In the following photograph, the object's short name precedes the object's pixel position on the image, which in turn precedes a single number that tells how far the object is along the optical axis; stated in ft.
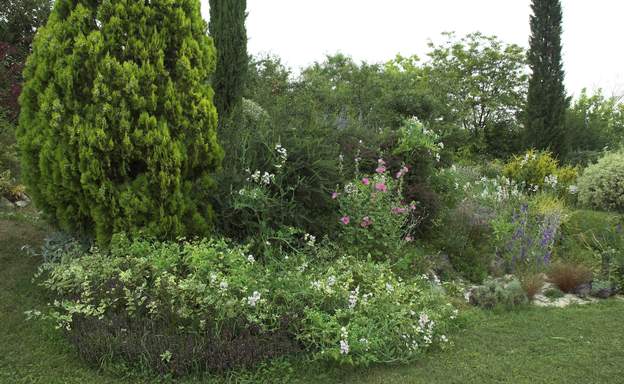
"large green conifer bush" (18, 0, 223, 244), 16.40
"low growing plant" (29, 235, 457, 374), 12.72
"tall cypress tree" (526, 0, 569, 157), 62.95
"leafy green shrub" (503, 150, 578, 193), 41.93
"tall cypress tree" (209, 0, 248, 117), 31.24
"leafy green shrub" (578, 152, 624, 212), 36.99
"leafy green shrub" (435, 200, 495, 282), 23.24
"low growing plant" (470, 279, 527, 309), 18.49
